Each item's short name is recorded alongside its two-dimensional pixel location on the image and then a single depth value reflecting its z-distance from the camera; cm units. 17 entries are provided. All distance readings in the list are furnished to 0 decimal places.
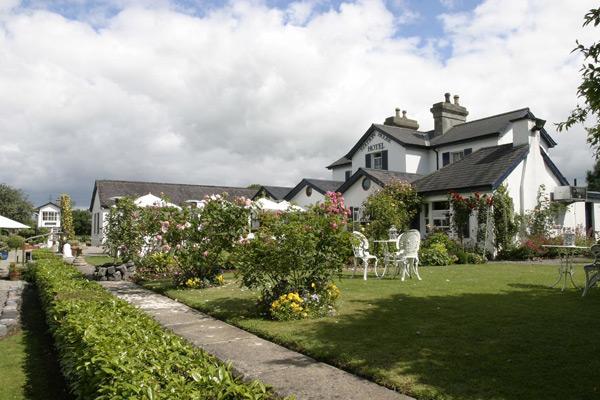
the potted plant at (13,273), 1527
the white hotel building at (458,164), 2116
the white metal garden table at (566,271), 945
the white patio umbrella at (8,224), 1680
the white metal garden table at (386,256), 1297
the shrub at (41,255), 1775
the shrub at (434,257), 1678
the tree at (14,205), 6291
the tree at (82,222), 6417
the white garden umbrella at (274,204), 1981
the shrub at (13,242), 2481
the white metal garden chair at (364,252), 1240
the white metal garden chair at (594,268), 872
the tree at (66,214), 3147
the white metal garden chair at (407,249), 1219
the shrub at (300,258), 775
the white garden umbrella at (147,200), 1802
